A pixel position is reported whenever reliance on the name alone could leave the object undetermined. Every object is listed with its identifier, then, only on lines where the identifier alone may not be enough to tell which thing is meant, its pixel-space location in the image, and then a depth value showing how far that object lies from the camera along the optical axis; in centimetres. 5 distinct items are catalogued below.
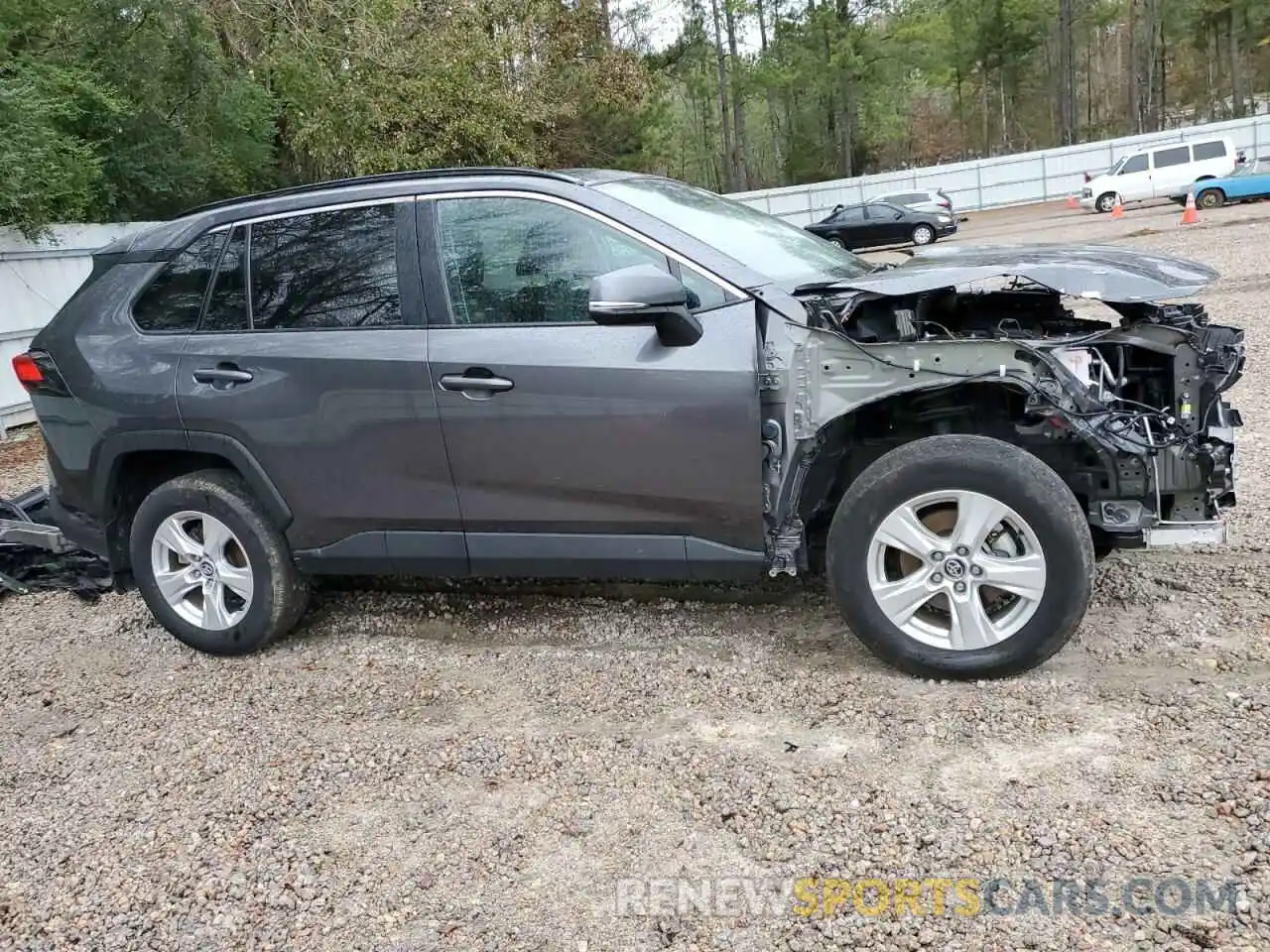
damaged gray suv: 330
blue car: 2272
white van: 2517
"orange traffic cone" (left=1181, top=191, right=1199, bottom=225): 1989
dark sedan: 2661
